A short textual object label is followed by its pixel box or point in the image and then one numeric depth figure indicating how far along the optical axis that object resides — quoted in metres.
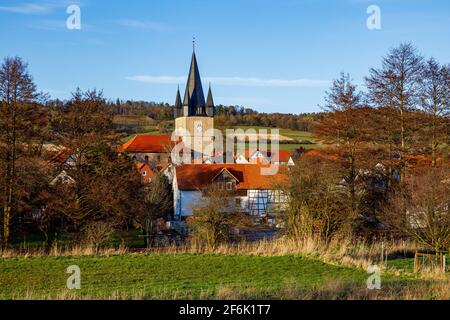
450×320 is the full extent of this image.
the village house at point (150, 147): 88.50
